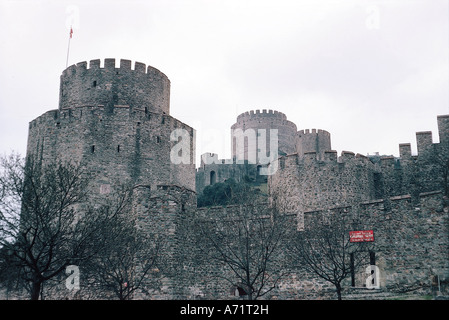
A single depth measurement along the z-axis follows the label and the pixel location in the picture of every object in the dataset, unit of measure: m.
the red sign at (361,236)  20.11
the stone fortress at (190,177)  19.30
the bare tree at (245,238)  21.00
